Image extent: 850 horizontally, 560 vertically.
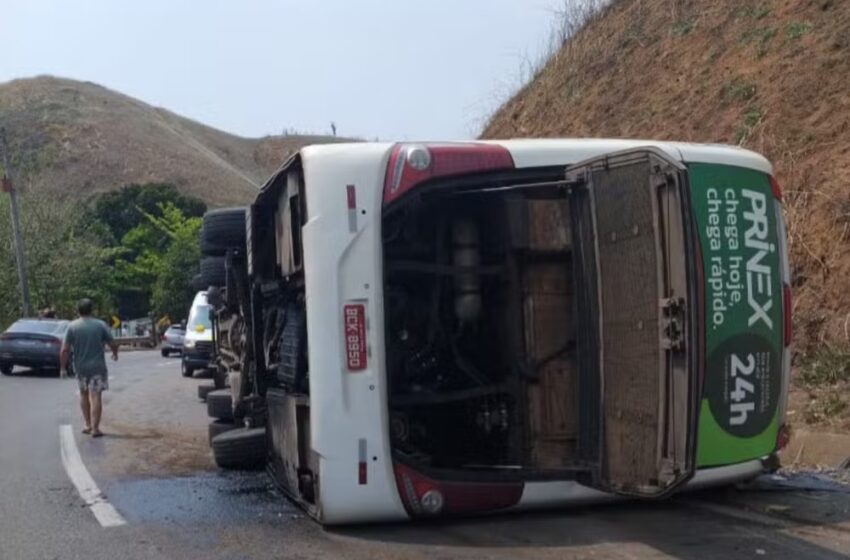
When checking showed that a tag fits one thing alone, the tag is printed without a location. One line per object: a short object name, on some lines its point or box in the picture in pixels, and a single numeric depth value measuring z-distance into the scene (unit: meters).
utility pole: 45.00
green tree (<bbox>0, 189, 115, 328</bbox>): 53.38
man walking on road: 13.72
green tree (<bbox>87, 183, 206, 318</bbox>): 62.88
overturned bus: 6.29
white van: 22.00
